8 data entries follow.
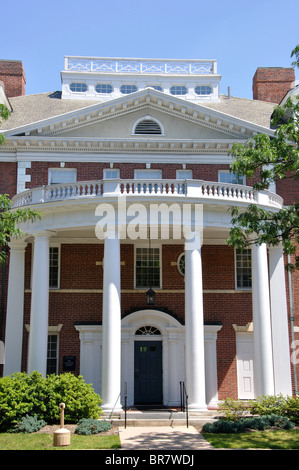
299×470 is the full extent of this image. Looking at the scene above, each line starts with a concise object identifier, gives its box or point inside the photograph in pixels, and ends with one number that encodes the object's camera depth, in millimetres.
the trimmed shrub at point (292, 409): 17552
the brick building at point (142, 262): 19734
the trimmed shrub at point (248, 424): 16406
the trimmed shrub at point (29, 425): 16362
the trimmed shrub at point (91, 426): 16011
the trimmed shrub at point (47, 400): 17125
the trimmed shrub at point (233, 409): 17922
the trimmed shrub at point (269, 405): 18141
